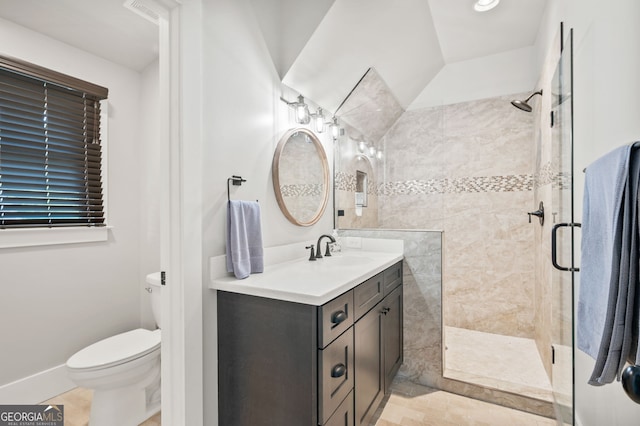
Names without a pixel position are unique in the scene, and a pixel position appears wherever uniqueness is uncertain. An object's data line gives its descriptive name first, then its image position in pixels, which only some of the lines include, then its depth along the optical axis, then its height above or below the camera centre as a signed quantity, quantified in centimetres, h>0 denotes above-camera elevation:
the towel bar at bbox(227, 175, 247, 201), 157 +16
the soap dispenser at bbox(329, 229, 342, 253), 242 -30
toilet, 159 -92
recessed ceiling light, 228 +157
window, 187 +42
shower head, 242 +84
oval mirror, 198 +24
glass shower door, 120 -11
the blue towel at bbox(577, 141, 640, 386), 69 -14
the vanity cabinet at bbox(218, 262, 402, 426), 120 -67
